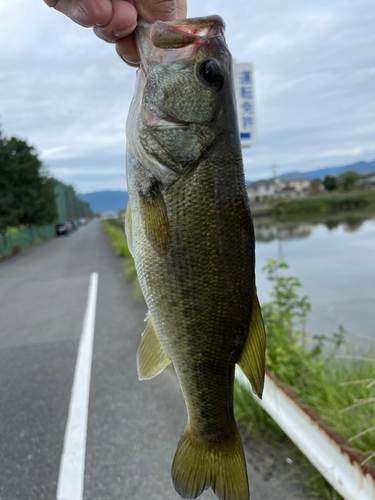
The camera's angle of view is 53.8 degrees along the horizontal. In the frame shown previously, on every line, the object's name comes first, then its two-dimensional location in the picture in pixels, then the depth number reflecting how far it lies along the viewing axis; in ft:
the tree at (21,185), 78.10
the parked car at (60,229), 150.41
